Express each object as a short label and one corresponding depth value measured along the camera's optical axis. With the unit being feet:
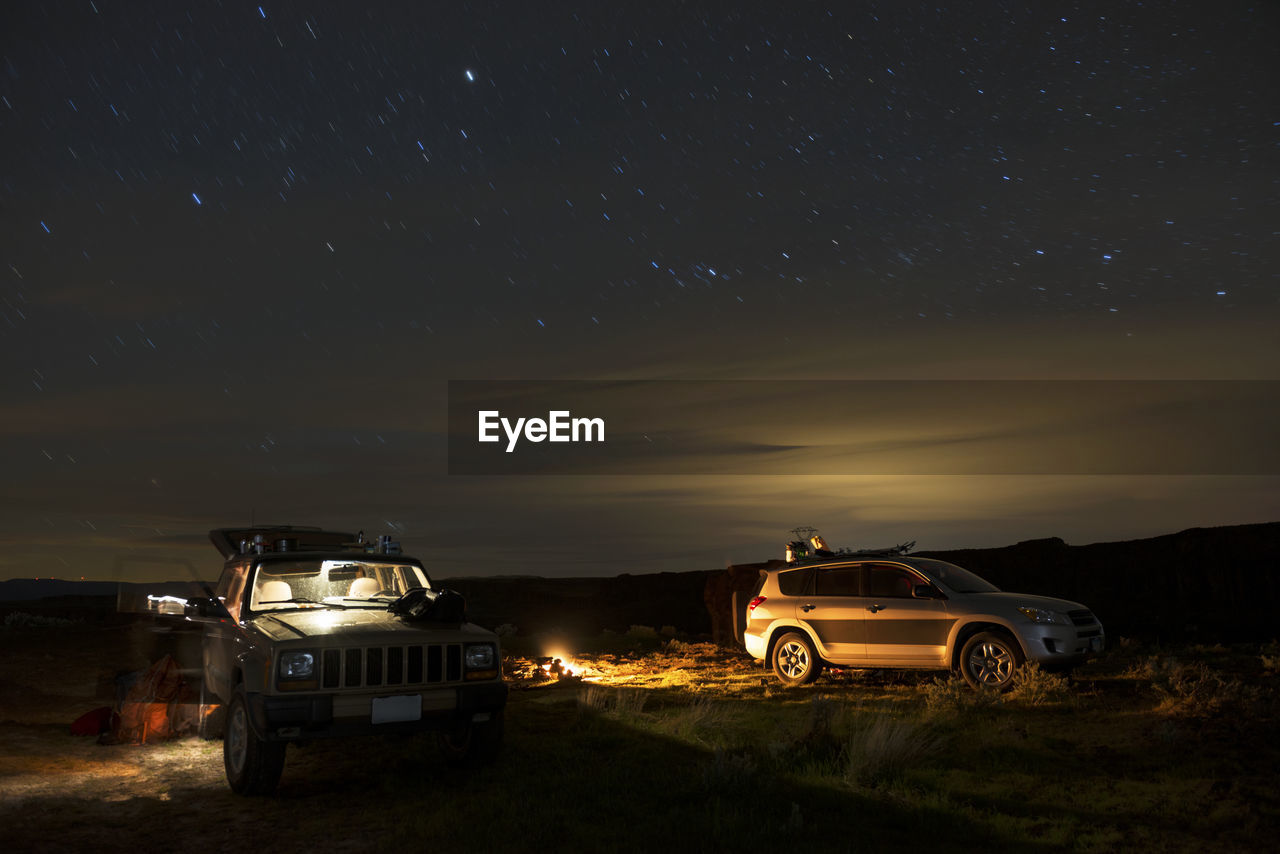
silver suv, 37.70
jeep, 23.75
